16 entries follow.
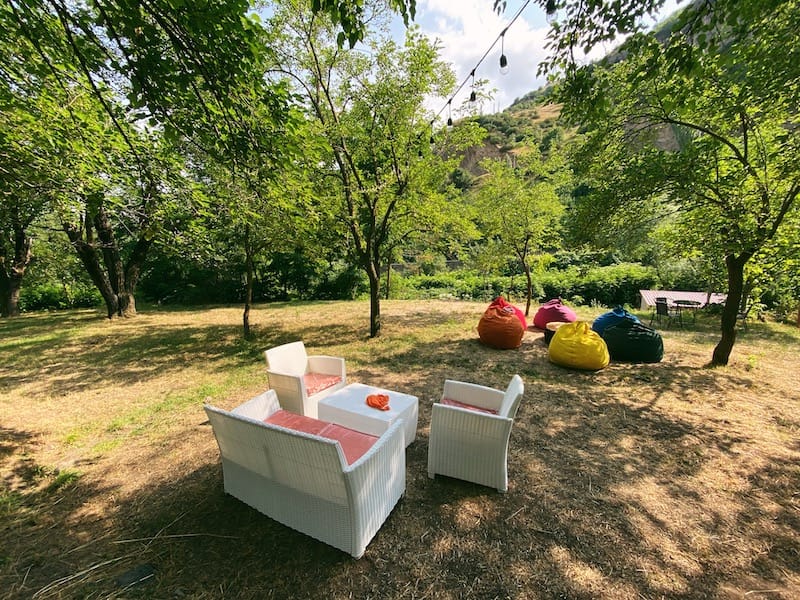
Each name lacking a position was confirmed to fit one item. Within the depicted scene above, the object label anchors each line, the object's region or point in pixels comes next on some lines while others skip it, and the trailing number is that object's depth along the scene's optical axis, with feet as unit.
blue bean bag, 20.69
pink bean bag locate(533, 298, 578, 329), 26.55
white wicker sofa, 6.57
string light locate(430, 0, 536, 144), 8.83
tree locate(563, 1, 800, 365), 9.52
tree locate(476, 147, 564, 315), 28.09
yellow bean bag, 17.90
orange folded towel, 11.16
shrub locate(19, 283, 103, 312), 45.32
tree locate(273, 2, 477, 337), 20.89
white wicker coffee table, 10.47
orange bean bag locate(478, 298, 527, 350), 21.79
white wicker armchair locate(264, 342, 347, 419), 12.27
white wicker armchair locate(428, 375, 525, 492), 8.43
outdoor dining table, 32.22
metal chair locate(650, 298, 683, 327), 34.04
